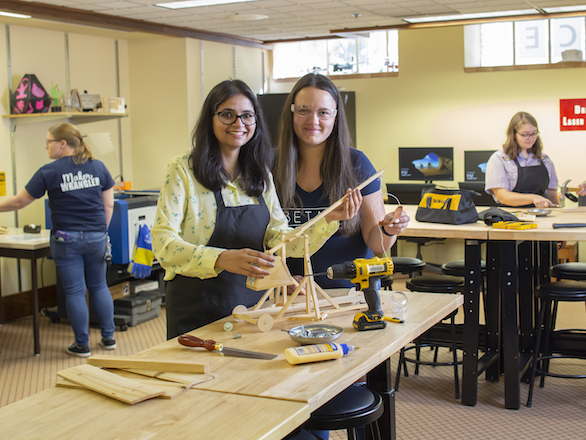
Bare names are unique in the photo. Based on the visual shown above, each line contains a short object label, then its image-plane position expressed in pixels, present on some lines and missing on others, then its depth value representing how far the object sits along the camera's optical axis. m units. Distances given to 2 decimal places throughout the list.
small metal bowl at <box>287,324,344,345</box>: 1.73
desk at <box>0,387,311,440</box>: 1.23
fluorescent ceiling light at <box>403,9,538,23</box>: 6.22
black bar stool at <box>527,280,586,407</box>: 3.48
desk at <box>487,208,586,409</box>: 3.29
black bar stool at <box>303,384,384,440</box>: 1.82
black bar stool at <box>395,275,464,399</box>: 3.67
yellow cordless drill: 1.89
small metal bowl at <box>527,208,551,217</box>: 3.92
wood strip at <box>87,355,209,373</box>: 1.56
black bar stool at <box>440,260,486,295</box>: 4.06
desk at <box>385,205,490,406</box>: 3.42
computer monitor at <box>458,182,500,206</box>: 6.61
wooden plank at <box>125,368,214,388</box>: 1.49
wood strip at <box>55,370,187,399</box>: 1.42
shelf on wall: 5.61
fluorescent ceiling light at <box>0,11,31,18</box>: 5.01
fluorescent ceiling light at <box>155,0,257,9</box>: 5.36
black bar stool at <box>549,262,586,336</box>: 3.83
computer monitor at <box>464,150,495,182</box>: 7.63
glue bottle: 1.59
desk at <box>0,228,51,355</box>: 4.62
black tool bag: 3.57
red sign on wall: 7.24
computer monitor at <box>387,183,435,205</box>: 6.75
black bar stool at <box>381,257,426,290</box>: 4.09
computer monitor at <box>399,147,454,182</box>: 7.88
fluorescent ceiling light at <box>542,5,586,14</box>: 5.95
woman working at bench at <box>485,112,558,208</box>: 4.48
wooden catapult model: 1.88
